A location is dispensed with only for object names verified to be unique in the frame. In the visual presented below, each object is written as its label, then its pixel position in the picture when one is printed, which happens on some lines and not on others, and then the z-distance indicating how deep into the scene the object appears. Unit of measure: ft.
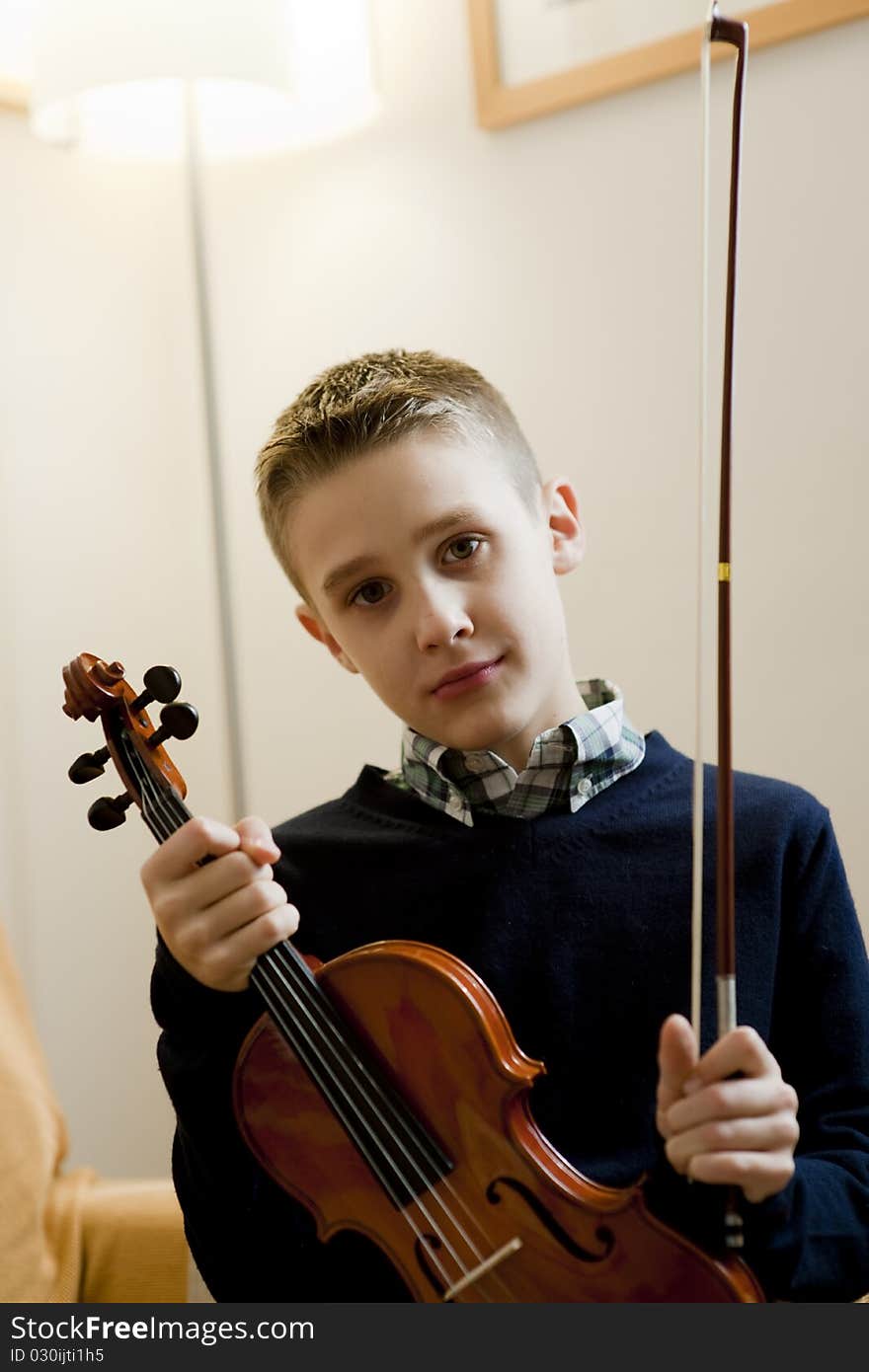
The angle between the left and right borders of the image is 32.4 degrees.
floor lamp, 5.34
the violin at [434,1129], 2.36
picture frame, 4.70
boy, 3.03
